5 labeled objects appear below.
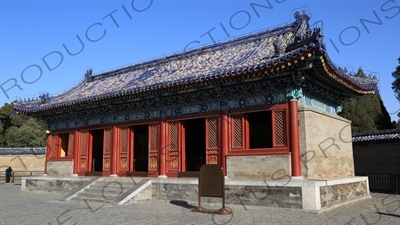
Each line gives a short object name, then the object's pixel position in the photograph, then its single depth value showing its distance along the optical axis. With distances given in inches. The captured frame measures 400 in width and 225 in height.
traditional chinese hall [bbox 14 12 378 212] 454.9
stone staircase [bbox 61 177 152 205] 519.5
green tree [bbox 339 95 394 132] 1227.9
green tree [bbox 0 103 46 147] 1728.6
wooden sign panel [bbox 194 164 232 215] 396.5
